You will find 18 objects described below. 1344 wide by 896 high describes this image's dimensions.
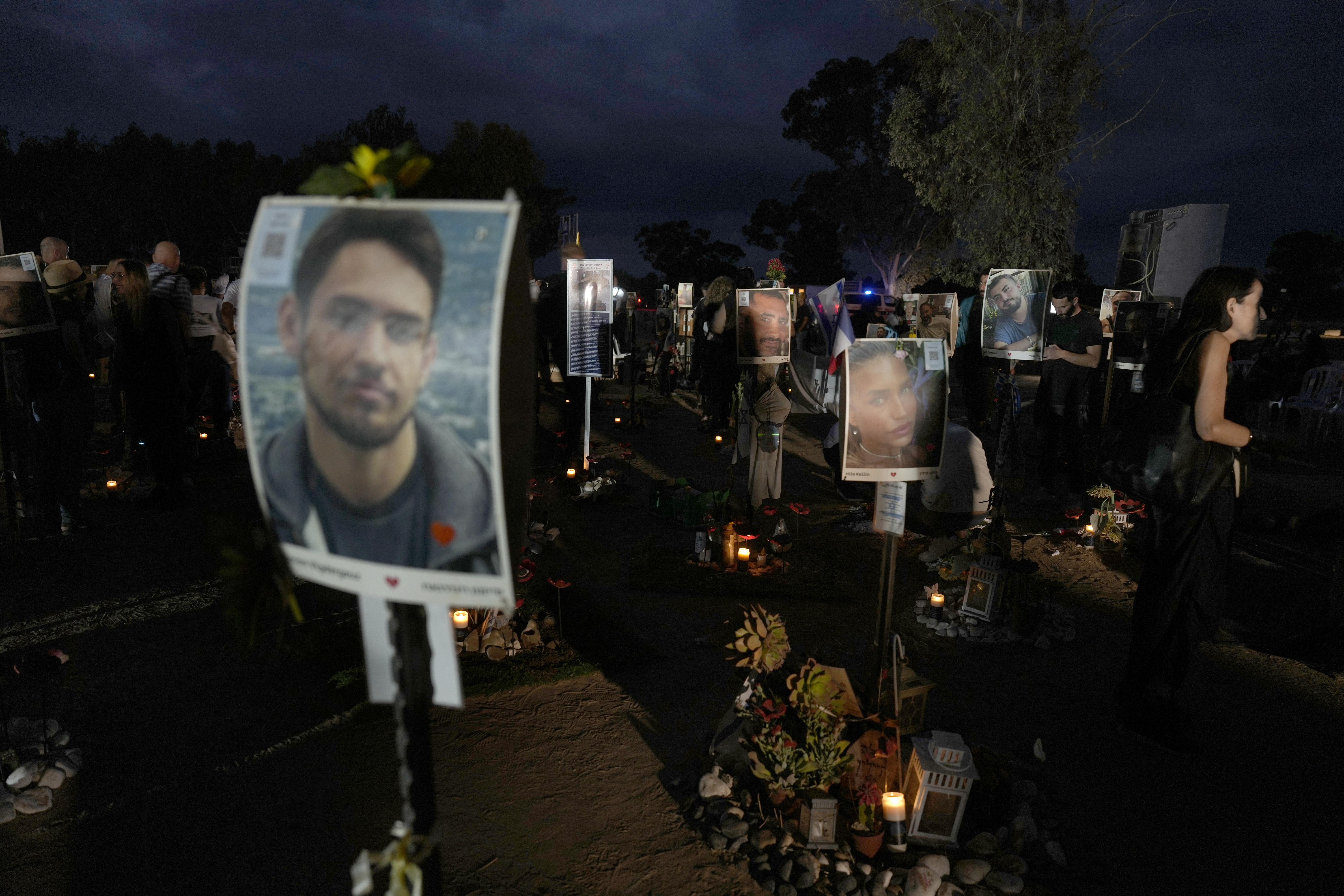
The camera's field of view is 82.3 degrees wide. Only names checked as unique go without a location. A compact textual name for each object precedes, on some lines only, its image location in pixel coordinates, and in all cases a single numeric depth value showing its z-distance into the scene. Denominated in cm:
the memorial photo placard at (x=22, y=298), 556
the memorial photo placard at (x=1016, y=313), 789
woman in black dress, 354
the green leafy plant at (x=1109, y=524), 690
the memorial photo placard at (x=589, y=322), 823
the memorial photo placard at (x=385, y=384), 140
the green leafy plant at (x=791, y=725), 320
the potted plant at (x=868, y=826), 302
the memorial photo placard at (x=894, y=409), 355
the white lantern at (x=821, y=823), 308
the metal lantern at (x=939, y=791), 309
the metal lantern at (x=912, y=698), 356
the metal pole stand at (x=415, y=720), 163
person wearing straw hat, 619
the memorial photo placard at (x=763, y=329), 707
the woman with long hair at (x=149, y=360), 656
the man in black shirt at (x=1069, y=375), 767
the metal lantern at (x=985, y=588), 522
